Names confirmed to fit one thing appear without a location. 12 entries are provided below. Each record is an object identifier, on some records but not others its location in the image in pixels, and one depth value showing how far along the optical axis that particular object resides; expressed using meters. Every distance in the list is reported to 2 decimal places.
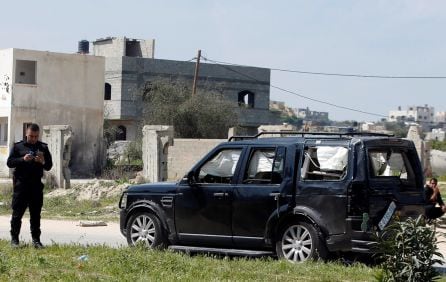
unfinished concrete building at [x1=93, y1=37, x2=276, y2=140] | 64.94
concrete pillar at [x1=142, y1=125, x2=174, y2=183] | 32.56
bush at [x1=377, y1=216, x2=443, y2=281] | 8.67
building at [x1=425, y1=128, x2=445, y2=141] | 140.81
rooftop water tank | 70.98
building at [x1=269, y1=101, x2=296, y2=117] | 137.21
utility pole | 55.79
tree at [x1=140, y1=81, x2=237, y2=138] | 55.31
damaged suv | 12.17
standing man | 13.09
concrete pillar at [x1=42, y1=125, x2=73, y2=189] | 35.97
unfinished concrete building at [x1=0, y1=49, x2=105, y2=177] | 47.97
